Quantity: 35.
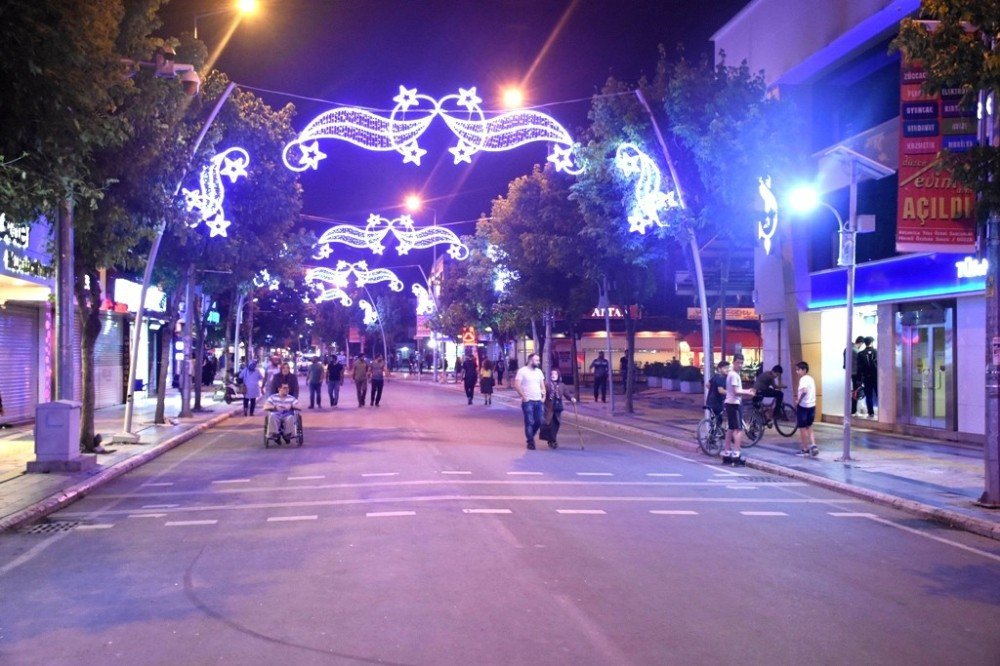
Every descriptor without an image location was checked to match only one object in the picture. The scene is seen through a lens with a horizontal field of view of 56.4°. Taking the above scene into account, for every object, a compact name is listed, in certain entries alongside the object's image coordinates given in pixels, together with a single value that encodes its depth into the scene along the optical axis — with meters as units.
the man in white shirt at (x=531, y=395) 18.44
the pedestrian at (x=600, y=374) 36.88
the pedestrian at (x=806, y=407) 17.03
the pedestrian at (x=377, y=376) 32.66
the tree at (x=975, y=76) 10.38
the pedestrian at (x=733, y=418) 16.48
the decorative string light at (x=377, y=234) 36.19
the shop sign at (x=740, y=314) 64.25
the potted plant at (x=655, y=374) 47.88
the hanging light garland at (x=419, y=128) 18.59
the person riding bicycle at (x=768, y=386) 20.97
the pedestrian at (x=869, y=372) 23.31
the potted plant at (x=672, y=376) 43.22
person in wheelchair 18.89
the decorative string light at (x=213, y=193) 20.97
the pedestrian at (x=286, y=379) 19.34
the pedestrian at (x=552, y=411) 18.72
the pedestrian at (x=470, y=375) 35.81
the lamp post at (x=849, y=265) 16.19
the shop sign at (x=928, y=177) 12.39
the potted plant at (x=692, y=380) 40.73
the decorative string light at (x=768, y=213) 22.12
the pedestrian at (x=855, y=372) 23.41
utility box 14.34
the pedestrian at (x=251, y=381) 28.14
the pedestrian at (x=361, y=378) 32.62
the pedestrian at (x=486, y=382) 34.91
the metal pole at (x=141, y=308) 18.70
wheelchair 18.84
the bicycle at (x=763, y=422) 19.02
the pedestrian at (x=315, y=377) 30.88
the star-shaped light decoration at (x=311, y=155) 19.62
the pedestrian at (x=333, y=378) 33.22
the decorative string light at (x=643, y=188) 22.70
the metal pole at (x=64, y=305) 14.79
